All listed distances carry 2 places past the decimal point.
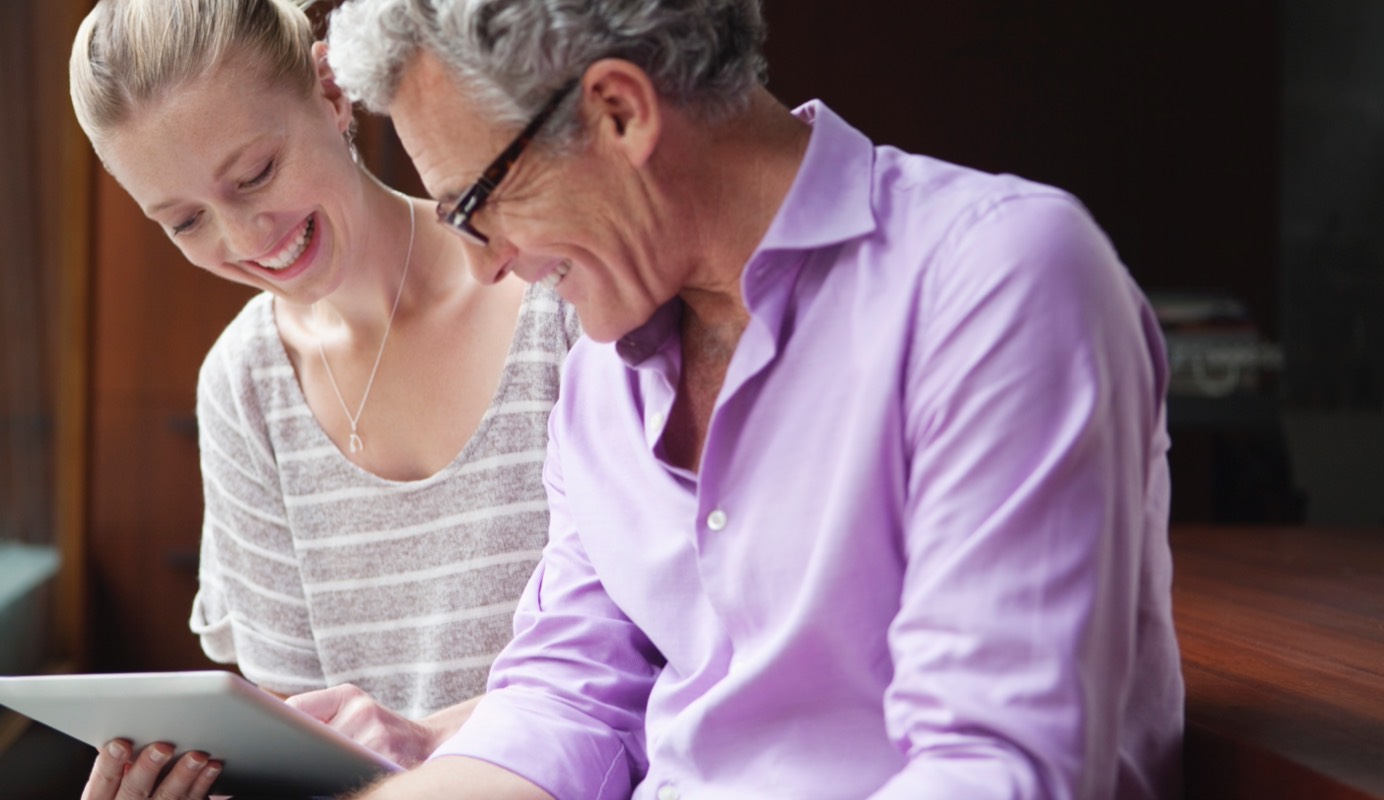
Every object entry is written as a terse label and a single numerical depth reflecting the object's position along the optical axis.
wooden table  1.82
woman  2.21
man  1.68
